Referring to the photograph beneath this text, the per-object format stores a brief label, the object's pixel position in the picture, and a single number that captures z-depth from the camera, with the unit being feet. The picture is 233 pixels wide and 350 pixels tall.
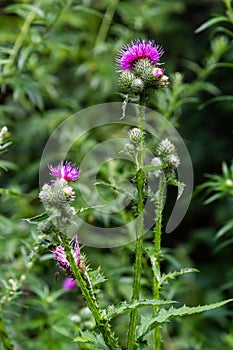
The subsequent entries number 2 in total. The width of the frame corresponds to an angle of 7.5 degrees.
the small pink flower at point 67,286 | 4.08
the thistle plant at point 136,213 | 3.24
